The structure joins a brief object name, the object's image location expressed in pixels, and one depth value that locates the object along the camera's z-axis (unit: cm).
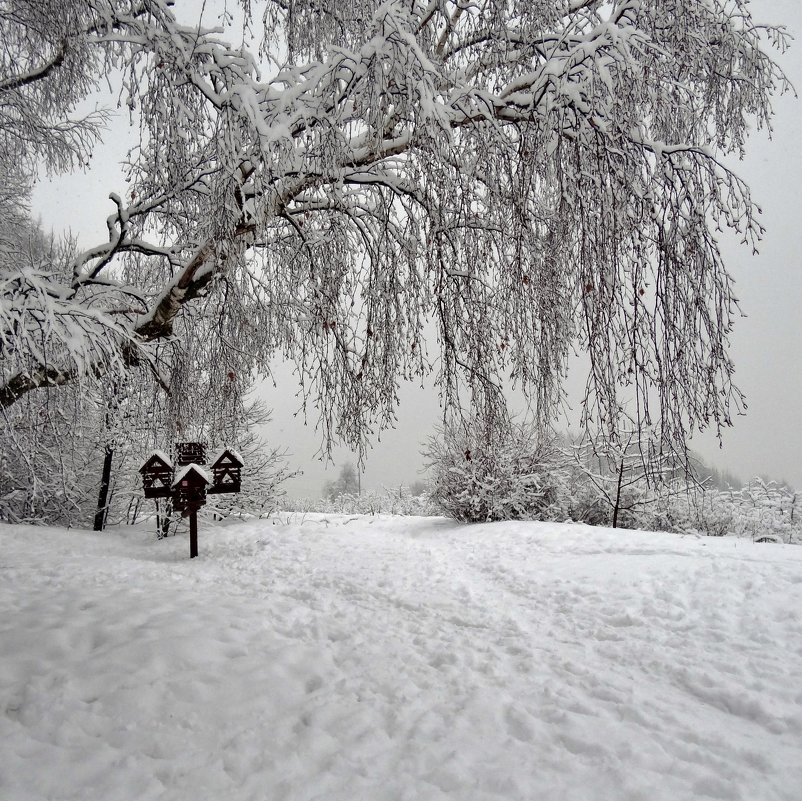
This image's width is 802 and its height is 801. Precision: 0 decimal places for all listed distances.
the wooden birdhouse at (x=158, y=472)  842
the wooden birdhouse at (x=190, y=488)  837
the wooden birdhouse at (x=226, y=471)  880
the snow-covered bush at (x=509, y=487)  1184
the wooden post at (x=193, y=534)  858
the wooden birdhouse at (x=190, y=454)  869
